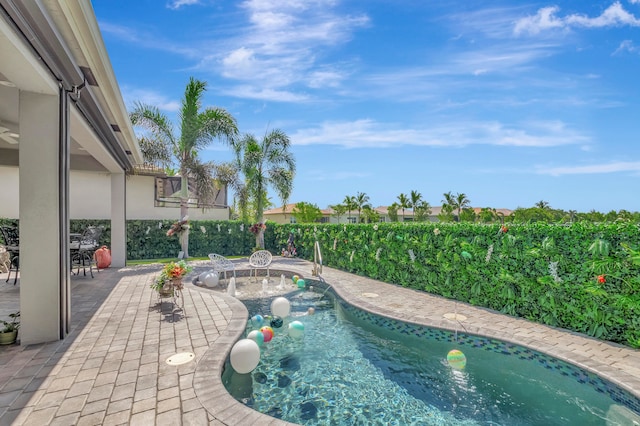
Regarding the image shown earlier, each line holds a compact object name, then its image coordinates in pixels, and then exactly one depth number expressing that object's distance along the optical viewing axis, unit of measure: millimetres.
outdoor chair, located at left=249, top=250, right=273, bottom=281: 11008
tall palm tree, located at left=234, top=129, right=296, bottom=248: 16719
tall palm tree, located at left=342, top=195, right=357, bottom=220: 57812
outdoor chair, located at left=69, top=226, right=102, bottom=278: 9195
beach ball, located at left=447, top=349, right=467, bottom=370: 4742
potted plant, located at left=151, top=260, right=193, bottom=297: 6348
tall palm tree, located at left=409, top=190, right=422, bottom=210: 59312
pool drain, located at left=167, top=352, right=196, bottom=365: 3936
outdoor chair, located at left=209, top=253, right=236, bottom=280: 10320
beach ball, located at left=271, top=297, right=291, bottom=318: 6898
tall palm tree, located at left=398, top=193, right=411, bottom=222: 59656
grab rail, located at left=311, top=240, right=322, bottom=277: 10824
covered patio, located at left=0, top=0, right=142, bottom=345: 3430
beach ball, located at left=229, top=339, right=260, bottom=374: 4051
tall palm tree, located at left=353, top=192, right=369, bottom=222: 58094
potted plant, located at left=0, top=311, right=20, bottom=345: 4410
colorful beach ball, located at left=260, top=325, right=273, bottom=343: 5505
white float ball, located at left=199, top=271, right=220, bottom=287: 9742
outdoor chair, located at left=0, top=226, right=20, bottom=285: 8039
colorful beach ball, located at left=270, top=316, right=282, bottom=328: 6312
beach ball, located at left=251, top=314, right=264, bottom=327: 6594
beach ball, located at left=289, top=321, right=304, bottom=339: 6016
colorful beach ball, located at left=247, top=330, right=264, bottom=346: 5219
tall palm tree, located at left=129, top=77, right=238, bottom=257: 14391
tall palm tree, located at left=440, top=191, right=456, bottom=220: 59406
